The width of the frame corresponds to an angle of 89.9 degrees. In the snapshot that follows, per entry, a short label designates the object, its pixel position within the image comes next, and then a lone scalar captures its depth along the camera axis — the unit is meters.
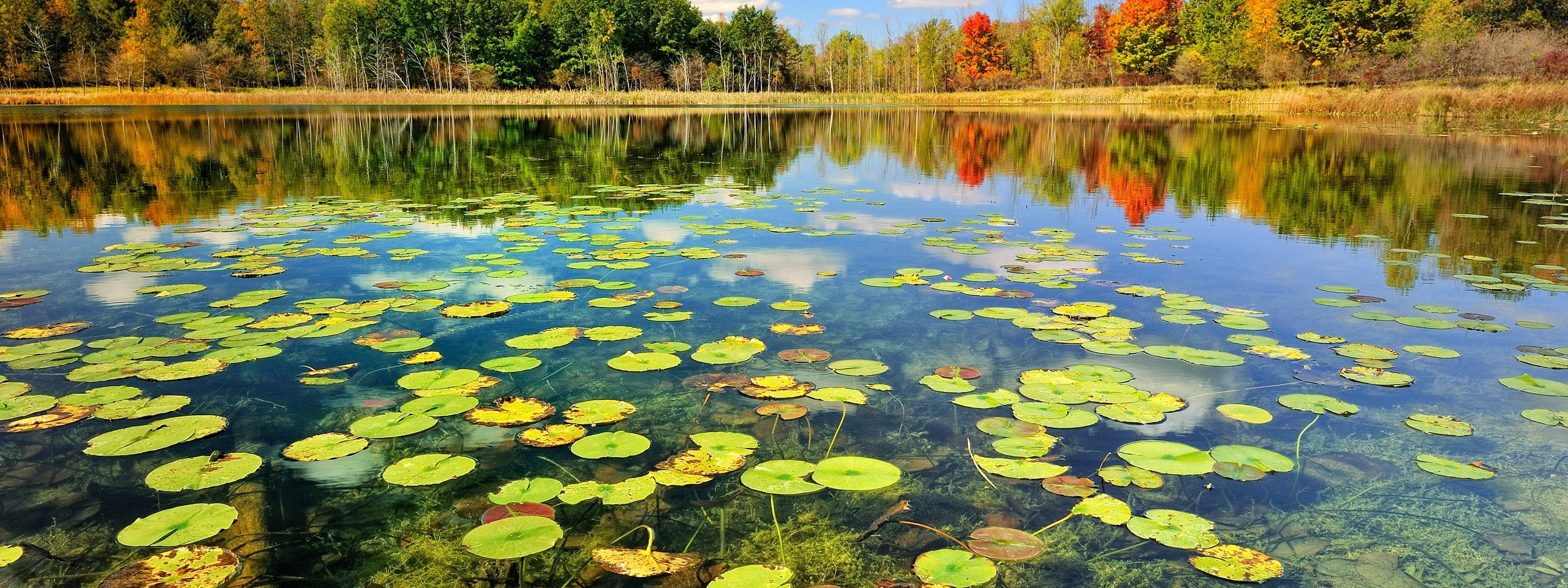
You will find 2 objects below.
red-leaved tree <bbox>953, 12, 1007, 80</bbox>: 62.00
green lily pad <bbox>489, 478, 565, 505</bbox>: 2.14
